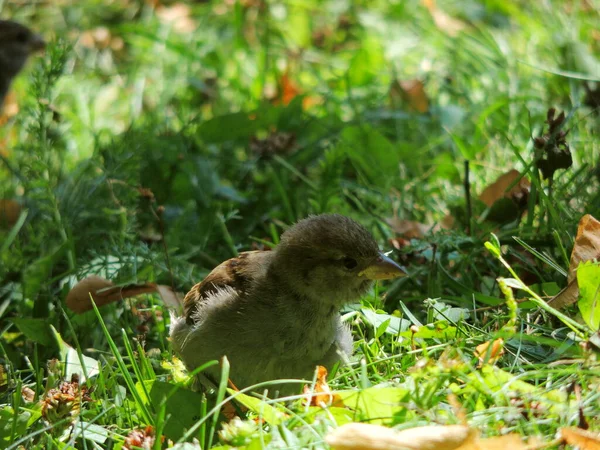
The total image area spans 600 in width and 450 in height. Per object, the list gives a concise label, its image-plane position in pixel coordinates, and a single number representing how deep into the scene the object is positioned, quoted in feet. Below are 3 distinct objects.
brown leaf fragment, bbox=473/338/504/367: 13.71
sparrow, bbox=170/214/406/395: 15.96
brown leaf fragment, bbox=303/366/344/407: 13.60
